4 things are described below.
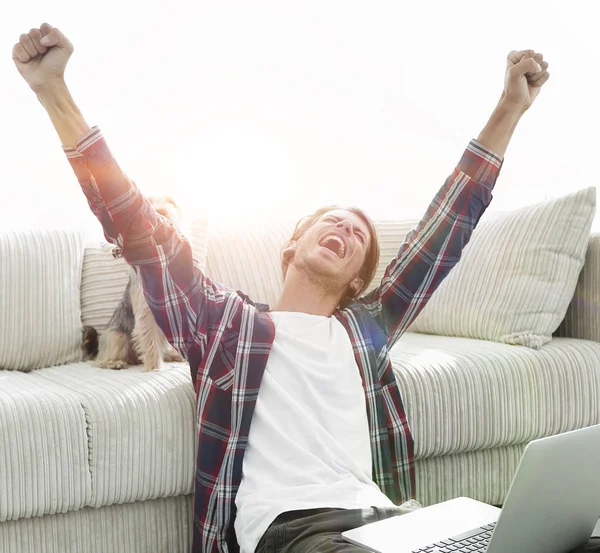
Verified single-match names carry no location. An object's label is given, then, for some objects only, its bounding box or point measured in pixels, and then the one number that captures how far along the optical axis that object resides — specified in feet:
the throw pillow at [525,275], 6.81
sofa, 4.78
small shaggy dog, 5.91
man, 4.26
